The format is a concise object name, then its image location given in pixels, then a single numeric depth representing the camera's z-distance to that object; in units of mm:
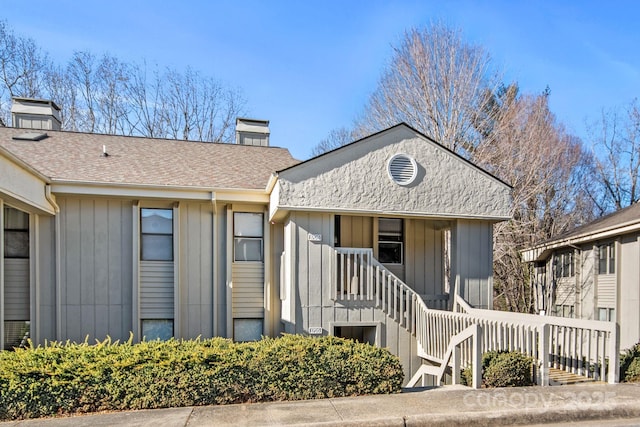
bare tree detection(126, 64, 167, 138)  24078
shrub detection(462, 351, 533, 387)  6777
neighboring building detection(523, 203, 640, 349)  12320
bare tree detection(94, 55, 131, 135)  23578
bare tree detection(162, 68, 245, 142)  24453
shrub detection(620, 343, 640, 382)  7105
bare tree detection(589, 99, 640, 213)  25359
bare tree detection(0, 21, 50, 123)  20906
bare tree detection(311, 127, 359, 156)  25278
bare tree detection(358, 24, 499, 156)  18297
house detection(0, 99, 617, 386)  9219
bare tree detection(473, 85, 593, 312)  18578
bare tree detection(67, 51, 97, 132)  22938
